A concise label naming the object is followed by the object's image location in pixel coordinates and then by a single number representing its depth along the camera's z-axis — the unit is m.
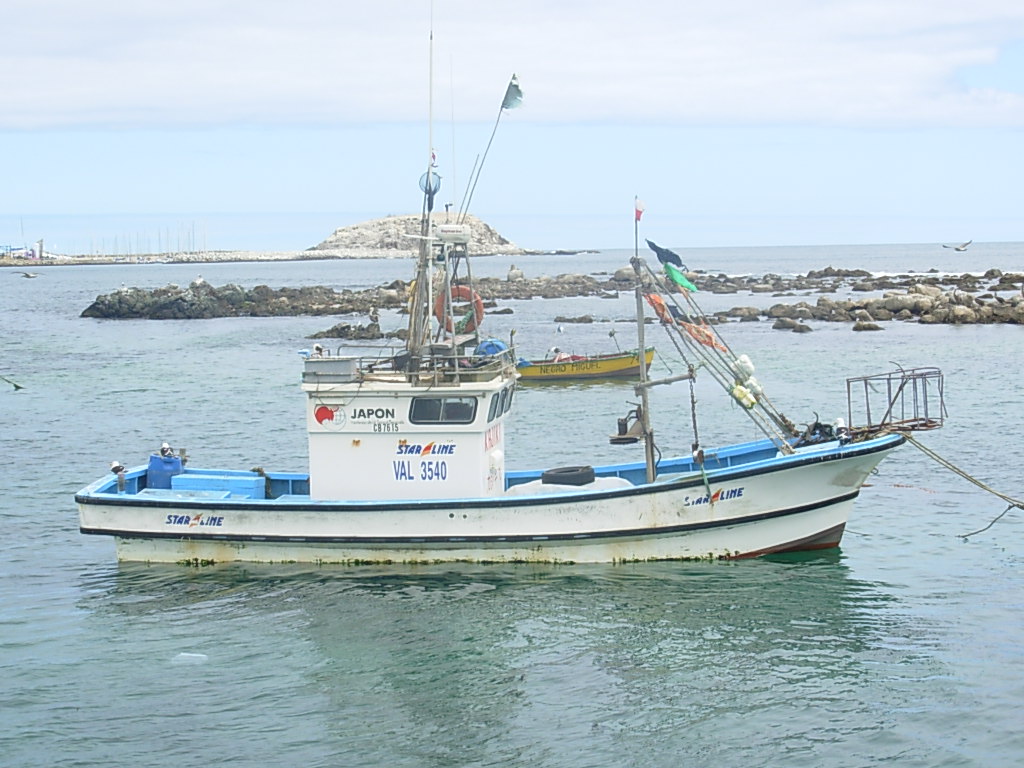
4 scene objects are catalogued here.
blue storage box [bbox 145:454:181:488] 20.09
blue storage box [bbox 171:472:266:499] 20.05
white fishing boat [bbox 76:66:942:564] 18.06
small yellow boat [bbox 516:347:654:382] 43.66
